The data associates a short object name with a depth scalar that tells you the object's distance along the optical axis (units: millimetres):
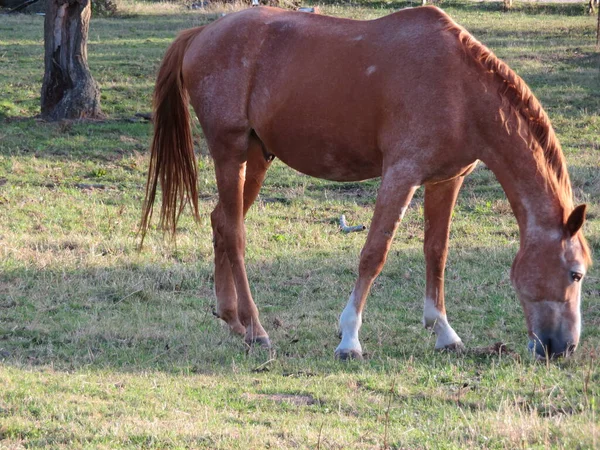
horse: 10250
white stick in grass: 18672
